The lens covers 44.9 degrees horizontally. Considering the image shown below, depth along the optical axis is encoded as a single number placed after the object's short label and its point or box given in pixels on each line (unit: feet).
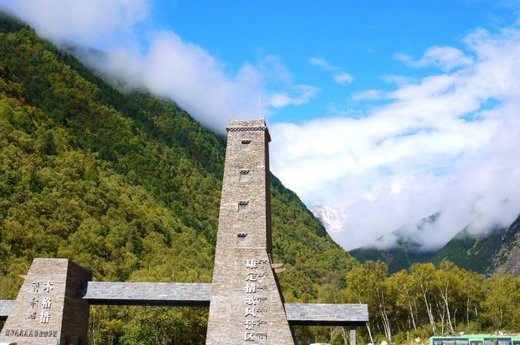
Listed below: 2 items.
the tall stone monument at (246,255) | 107.65
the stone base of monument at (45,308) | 109.81
